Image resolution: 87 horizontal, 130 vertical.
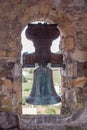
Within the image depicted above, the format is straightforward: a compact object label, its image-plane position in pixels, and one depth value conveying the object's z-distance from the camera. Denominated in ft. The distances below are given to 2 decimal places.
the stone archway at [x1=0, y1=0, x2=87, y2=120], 9.16
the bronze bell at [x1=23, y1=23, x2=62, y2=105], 9.07
